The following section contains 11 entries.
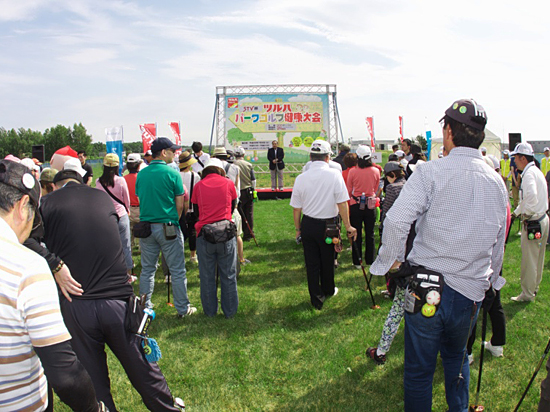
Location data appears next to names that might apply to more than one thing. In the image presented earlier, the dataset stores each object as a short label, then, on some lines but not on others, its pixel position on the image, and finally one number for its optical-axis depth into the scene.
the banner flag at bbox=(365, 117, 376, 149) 20.73
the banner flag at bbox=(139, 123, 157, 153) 15.06
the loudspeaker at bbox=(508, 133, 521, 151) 18.17
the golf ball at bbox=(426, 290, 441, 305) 2.22
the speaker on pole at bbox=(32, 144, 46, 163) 12.82
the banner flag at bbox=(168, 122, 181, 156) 18.70
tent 17.94
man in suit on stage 16.28
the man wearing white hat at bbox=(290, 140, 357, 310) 4.83
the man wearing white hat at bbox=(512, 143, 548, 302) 4.70
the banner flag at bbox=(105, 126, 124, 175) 14.51
